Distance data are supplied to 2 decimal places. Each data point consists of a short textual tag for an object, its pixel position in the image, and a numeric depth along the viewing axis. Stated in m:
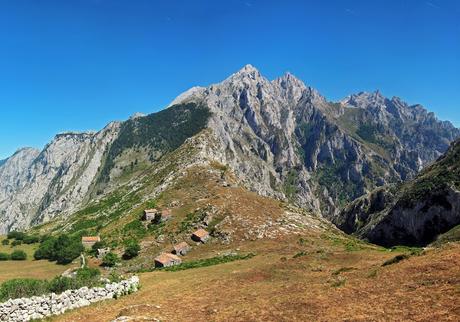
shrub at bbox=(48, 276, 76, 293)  41.03
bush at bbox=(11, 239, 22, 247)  122.47
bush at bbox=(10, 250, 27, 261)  101.75
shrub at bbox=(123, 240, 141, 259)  85.12
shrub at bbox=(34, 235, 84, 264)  92.00
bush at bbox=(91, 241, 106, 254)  95.51
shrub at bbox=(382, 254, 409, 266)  39.71
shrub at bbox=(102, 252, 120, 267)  81.94
